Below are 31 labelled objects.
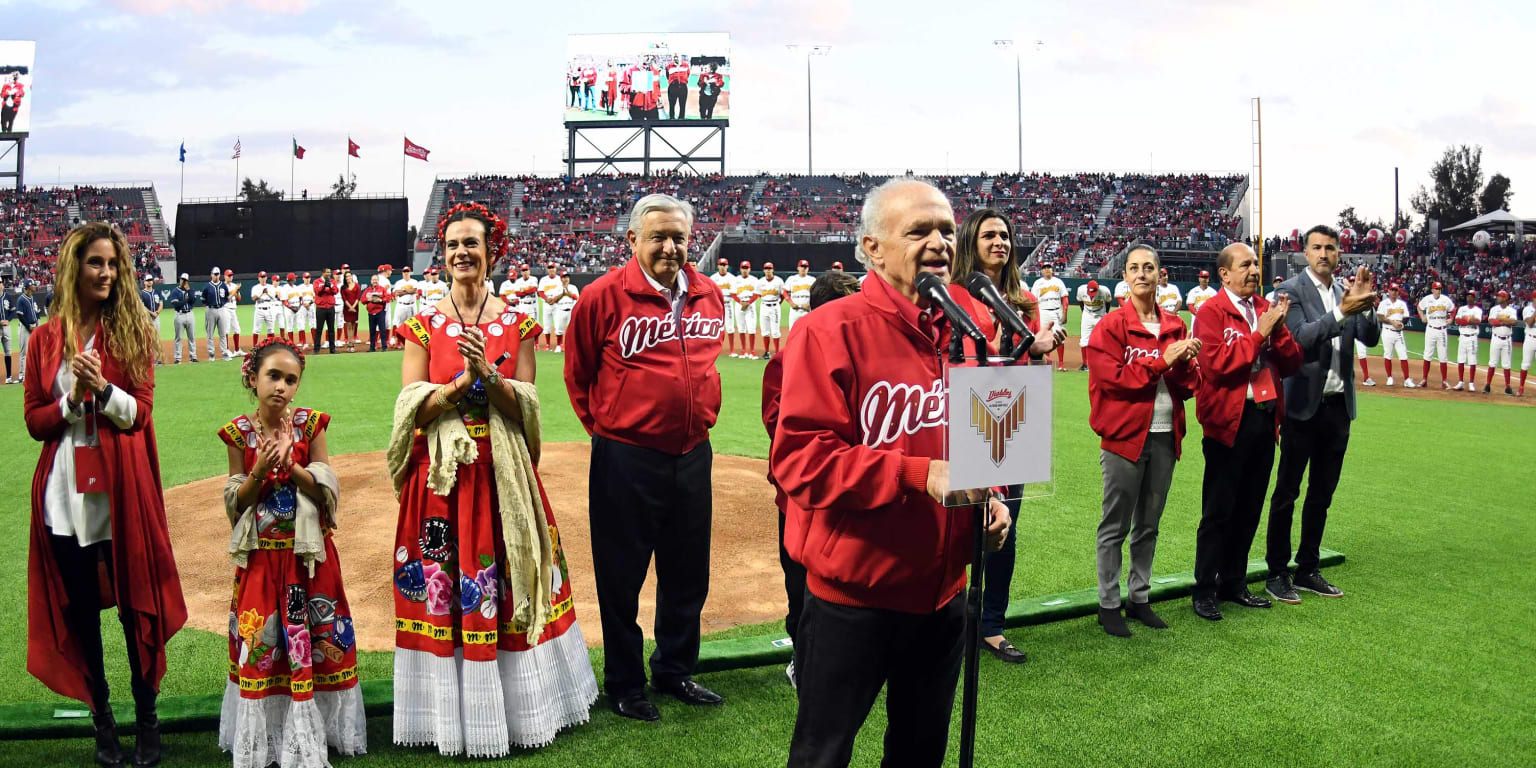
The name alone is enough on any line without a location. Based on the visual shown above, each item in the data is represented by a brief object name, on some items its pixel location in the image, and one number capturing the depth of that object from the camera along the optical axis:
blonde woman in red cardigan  3.89
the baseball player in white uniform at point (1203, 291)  20.58
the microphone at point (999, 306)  2.34
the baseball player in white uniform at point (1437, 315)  19.64
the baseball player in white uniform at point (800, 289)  21.11
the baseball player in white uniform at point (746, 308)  21.92
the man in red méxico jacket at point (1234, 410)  5.82
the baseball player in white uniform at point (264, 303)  22.36
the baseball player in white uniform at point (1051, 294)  20.72
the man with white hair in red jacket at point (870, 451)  2.58
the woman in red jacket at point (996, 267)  4.84
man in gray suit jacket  6.24
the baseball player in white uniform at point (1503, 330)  18.80
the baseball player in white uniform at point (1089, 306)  19.27
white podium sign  2.27
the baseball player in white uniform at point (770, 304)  21.41
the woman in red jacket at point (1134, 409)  5.55
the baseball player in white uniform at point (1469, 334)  18.81
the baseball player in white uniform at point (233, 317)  21.86
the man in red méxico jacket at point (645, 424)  4.49
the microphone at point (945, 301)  2.29
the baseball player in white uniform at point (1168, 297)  20.31
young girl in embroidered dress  3.84
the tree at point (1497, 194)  61.62
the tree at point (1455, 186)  63.34
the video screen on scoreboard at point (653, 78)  49.03
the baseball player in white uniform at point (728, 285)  22.33
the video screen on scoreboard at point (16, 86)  50.22
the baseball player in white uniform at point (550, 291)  24.39
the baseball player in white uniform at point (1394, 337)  18.94
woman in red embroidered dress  4.03
